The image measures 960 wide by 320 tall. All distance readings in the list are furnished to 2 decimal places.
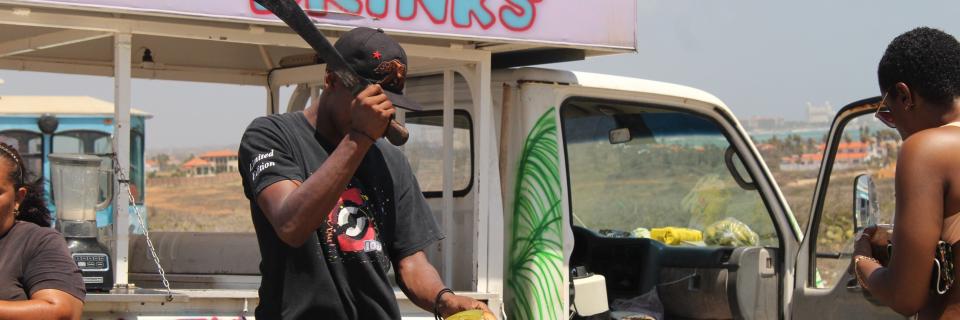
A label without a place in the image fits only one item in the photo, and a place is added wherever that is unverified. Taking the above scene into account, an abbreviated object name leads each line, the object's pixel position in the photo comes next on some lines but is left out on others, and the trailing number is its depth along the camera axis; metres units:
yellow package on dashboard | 6.18
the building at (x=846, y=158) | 33.19
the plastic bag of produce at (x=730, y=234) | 5.92
